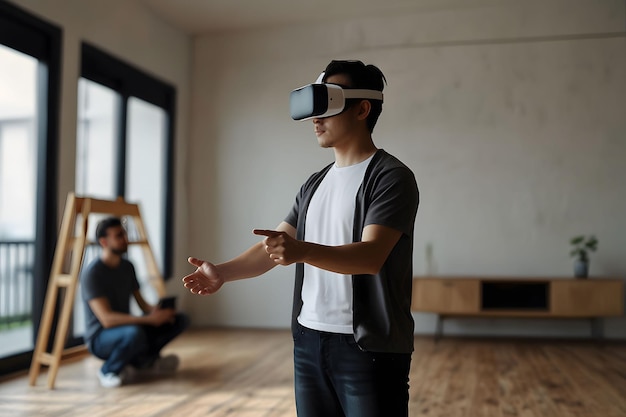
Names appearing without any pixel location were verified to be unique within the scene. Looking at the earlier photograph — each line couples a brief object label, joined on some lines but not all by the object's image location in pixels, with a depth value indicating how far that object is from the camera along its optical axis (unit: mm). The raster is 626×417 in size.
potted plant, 5379
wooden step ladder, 3773
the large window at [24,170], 4293
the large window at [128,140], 5340
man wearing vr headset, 1313
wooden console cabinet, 5242
